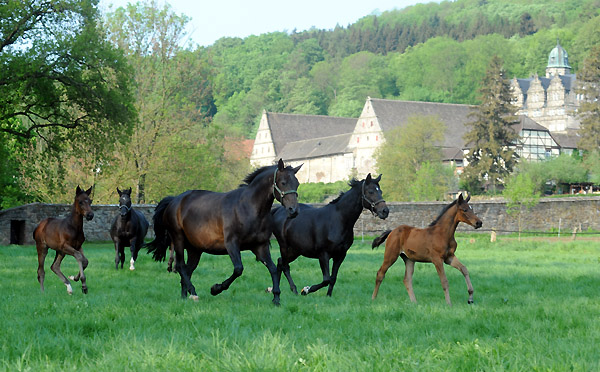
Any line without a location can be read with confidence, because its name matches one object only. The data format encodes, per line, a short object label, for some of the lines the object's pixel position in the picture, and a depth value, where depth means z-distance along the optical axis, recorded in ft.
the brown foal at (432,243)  41.52
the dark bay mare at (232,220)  39.65
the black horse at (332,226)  44.11
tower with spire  498.28
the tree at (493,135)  270.67
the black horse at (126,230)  68.90
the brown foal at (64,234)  46.88
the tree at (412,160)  258.57
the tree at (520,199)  178.29
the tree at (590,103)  303.27
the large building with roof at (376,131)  346.33
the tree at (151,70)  151.02
